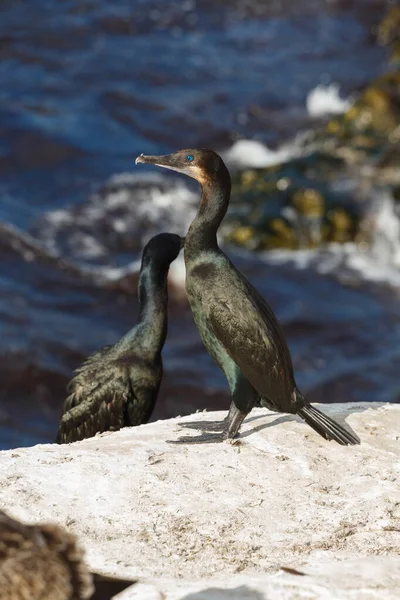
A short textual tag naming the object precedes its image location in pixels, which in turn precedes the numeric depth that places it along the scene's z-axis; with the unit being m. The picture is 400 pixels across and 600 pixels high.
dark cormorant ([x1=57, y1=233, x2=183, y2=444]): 13.88
